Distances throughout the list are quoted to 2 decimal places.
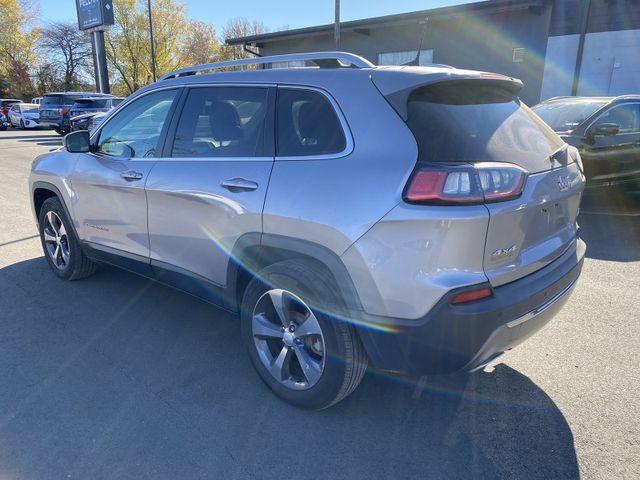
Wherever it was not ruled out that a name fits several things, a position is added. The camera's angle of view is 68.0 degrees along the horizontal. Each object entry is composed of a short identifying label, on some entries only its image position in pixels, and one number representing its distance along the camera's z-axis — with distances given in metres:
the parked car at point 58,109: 20.91
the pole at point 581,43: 15.04
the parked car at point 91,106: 19.55
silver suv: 2.07
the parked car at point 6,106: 28.55
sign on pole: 26.88
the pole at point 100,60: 27.78
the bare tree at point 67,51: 43.56
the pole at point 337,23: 16.96
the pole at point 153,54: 31.77
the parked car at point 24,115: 27.08
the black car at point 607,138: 6.55
